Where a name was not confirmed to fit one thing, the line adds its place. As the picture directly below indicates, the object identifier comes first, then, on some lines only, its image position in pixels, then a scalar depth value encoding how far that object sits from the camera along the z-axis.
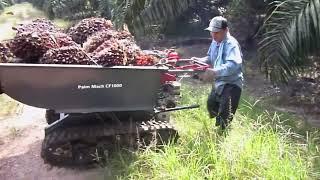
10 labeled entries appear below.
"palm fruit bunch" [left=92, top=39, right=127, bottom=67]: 4.87
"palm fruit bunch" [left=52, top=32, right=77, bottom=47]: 5.26
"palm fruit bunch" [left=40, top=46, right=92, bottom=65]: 4.76
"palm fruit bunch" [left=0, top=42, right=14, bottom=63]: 4.89
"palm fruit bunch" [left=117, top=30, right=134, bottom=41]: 5.79
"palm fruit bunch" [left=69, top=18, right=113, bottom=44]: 6.05
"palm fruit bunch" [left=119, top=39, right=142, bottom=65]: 5.18
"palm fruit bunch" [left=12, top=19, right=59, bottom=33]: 5.34
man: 5.10
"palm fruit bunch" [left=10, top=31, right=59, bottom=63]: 4.94
